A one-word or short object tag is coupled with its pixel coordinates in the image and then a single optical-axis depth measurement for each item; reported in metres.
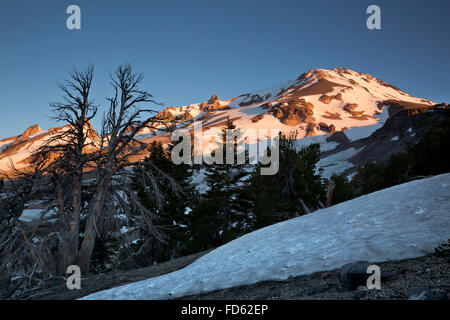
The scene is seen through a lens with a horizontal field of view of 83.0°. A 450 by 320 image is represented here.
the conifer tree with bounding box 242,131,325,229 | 19.57
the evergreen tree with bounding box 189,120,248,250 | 21.12
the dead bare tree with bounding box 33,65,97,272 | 10.55
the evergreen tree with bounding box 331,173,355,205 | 21.09
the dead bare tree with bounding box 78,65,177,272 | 10.80
